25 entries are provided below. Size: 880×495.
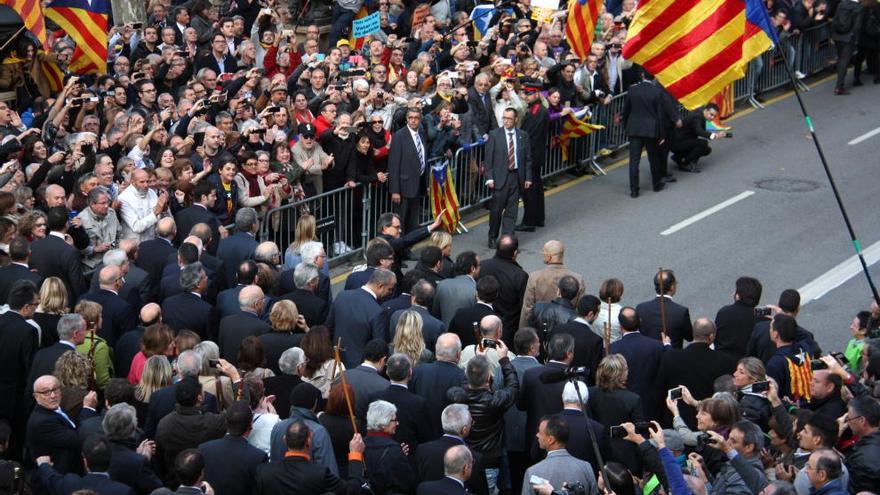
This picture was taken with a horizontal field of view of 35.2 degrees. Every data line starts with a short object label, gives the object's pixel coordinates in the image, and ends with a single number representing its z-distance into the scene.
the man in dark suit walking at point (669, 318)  12.92
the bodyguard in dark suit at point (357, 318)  12.60
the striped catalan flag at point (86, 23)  17.41
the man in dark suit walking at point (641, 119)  20.34
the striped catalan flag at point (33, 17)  16.89
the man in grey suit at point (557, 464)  9.41
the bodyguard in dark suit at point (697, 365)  11.89
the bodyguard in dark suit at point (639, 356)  12.02
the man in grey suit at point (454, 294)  13.15
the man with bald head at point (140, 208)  14.61
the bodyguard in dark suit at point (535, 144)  19.14
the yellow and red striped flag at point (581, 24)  20.36
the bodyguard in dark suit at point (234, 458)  9.68
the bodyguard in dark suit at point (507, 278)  13.91
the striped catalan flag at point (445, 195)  18.61
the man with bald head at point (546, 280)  13.71
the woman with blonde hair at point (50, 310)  11.93
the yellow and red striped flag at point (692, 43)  13.14
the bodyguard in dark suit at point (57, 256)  13.41
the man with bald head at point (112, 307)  12.36
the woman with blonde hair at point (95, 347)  11.60
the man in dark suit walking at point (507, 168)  18.14
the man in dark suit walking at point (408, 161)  17.83
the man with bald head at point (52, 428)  10.30
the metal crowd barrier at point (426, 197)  17.17
